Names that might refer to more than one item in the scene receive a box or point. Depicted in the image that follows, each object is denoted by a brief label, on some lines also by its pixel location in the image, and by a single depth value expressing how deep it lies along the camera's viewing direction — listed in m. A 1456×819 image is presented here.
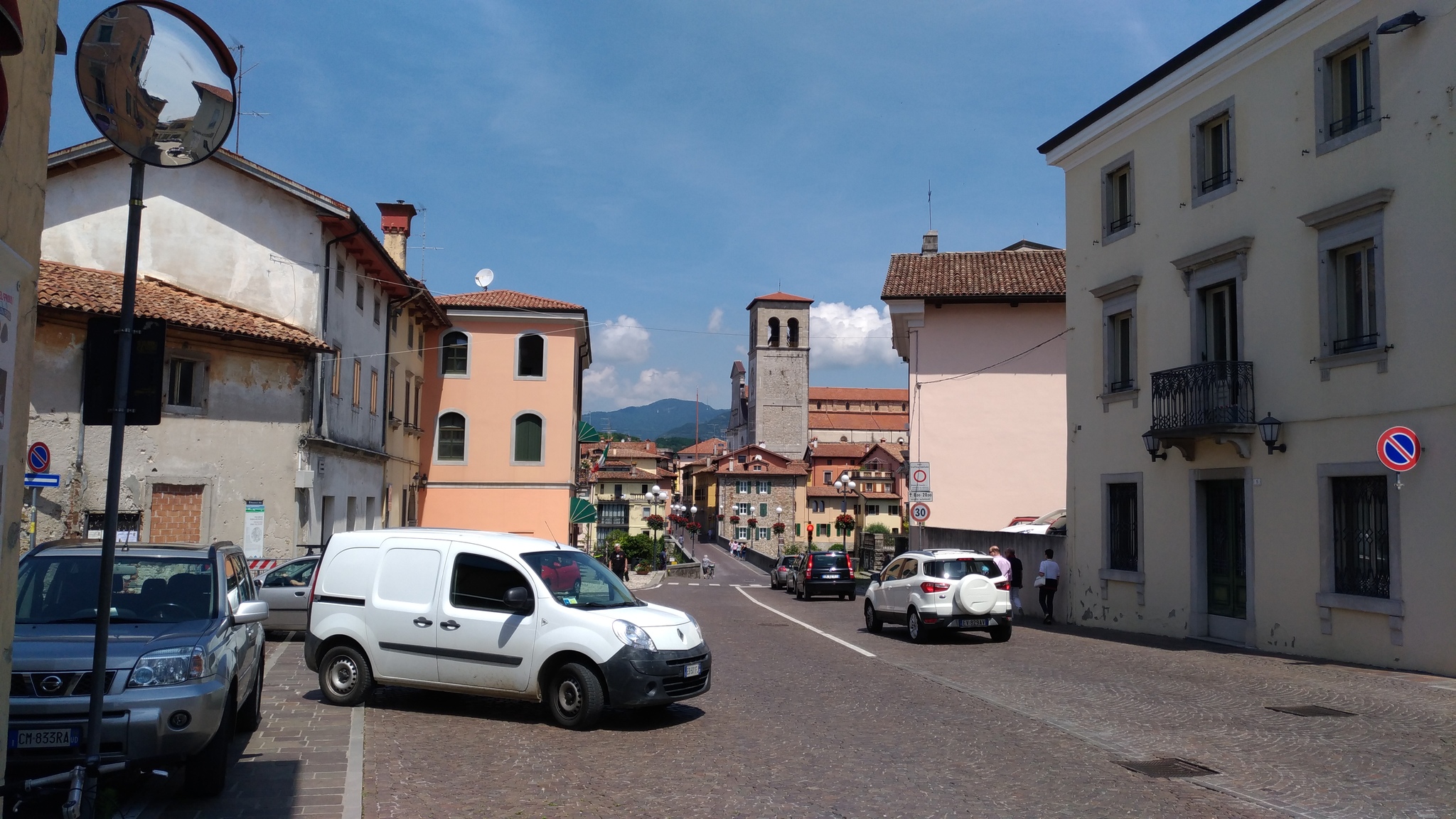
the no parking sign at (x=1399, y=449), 13.55
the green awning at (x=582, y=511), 41.28
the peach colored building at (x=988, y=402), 33.78
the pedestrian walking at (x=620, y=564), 45.41
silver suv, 6.43
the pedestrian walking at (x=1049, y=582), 23.06
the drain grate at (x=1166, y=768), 8.01
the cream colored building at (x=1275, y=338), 14.40
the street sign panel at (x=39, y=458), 17.36
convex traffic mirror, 5.66
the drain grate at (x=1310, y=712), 10.86
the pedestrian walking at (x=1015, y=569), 25.17
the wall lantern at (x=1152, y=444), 19.64
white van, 9.68
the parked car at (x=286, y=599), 17.66
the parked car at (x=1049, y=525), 27.61
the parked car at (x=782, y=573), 42.60
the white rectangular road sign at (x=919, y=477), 30.67
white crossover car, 18.58
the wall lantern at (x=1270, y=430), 16.69
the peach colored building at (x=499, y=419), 39.47
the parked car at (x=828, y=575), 34.97
